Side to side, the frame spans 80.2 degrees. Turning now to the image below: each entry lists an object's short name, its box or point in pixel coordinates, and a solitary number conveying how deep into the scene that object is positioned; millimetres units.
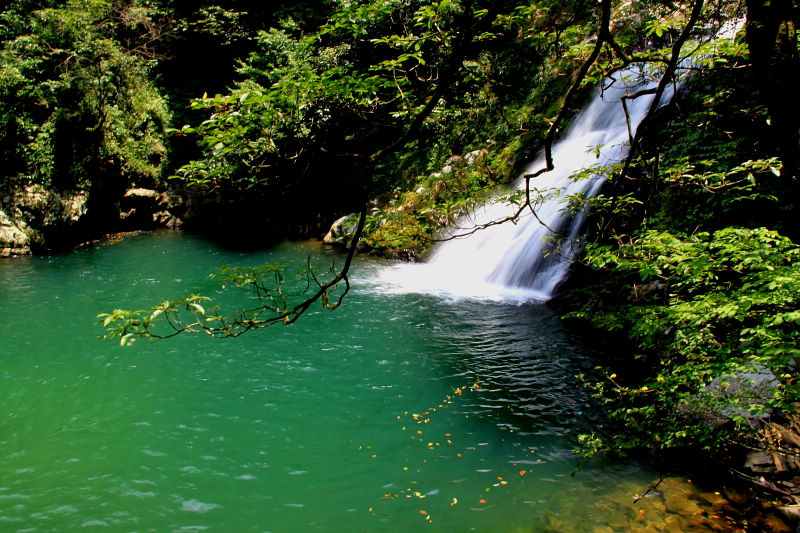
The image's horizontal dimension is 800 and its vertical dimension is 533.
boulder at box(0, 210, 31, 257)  13906
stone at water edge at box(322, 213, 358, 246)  15000
